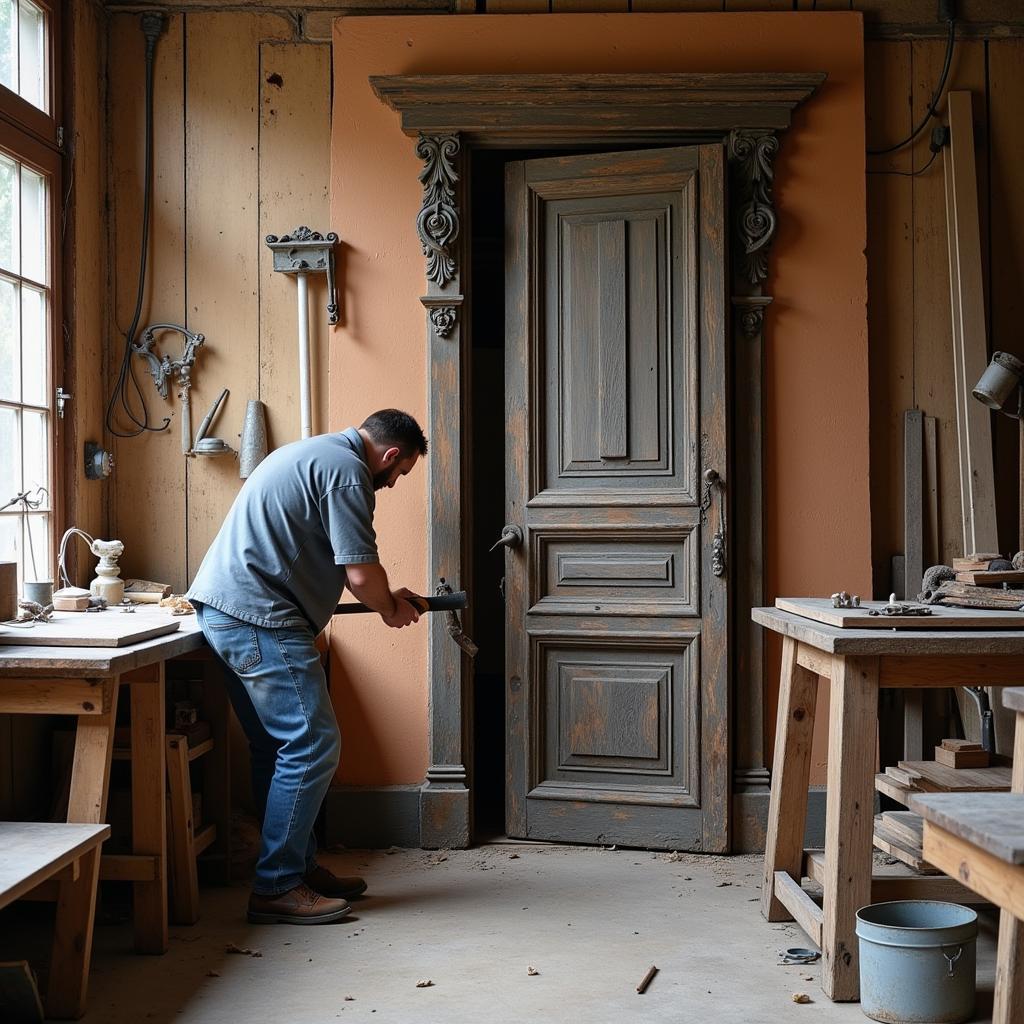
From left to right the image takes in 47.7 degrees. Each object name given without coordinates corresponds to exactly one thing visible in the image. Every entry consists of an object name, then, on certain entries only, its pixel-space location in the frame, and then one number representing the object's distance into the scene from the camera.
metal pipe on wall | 4.46
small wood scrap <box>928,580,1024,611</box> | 3.15
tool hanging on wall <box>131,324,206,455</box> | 4.52
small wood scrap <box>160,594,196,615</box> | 4.04
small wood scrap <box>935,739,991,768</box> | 3.51
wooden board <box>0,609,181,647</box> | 3.05
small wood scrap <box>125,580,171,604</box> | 4.25
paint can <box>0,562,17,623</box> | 3.31
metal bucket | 2.79
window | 3.88
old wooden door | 4.32
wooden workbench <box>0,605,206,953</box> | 2.90
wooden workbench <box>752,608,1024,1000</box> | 2.86
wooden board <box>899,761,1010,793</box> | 3.25
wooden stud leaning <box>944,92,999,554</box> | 4.36
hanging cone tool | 4.47
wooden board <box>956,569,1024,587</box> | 3.28
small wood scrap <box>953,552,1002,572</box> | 3.39
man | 3.52
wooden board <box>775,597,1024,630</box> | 2.95
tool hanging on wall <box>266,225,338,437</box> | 4.43
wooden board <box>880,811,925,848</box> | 3.20
